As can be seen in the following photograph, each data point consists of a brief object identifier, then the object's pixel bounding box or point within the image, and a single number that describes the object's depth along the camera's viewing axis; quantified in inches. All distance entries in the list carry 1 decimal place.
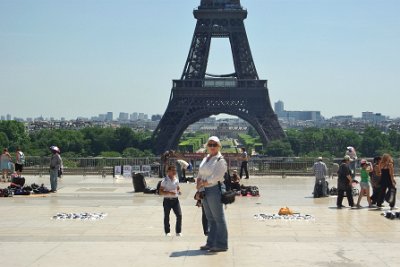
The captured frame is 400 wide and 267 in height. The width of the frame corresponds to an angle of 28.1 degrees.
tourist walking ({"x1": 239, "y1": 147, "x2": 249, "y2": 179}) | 1312.9
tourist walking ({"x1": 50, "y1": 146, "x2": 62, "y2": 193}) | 1041.2
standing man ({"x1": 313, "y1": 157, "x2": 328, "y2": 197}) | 994.7
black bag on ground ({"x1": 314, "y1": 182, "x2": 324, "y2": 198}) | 994.7
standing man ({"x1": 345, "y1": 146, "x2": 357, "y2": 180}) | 1176.1
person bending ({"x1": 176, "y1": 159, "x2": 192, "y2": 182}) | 1214.9
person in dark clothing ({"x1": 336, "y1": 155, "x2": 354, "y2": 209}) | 860.6
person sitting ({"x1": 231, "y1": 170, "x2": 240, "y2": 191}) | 829.8
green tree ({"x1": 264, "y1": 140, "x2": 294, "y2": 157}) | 3828.7
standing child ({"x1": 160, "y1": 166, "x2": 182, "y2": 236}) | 620.4
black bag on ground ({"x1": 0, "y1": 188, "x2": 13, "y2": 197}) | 959.6
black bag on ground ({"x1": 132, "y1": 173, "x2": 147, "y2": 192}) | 1048.2
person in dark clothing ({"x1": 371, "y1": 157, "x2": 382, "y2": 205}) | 863.1
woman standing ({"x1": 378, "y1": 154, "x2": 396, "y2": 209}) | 839.7
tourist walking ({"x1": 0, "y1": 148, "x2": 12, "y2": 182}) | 1202.6
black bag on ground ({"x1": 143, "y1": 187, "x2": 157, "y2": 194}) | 1035.3
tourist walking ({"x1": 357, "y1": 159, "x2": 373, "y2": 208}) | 860.2
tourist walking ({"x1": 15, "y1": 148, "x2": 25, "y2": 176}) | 1190.3
